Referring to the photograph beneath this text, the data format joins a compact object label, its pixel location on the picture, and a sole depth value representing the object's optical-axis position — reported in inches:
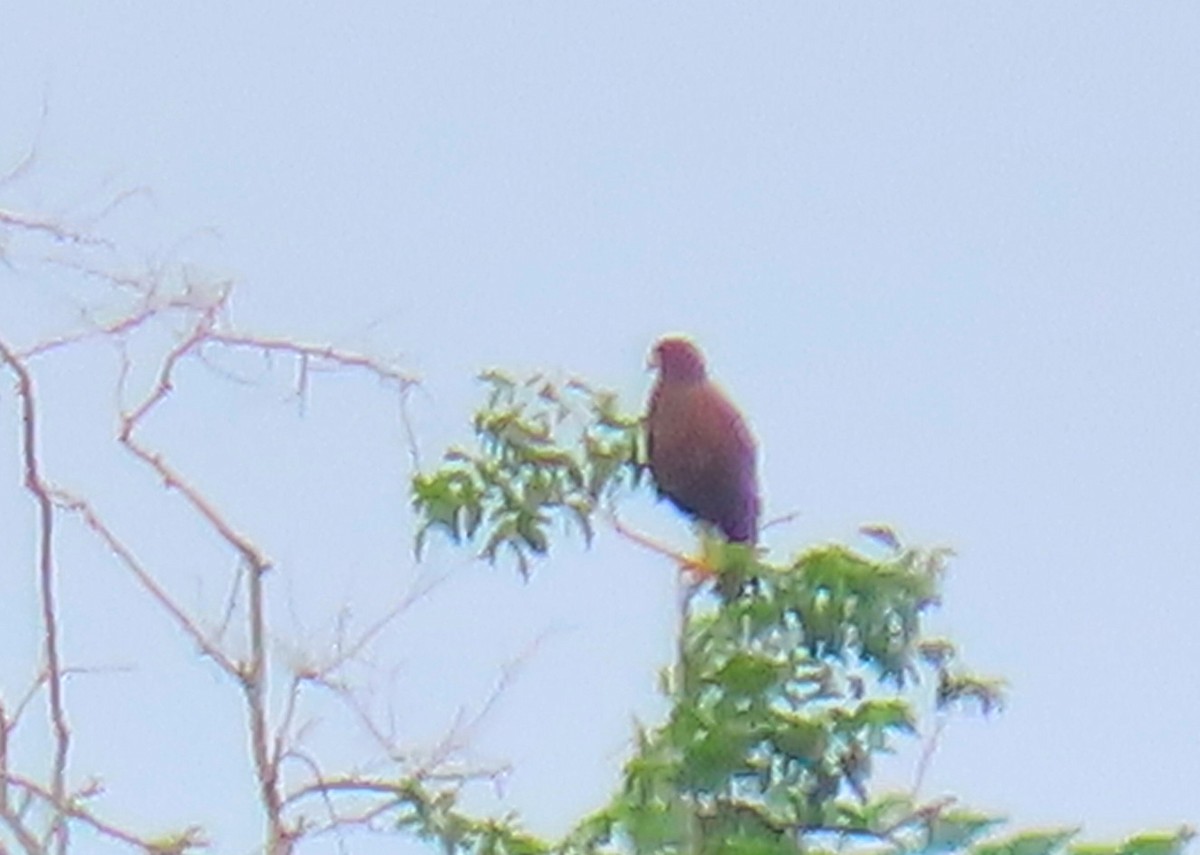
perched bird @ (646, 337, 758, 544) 629.6
